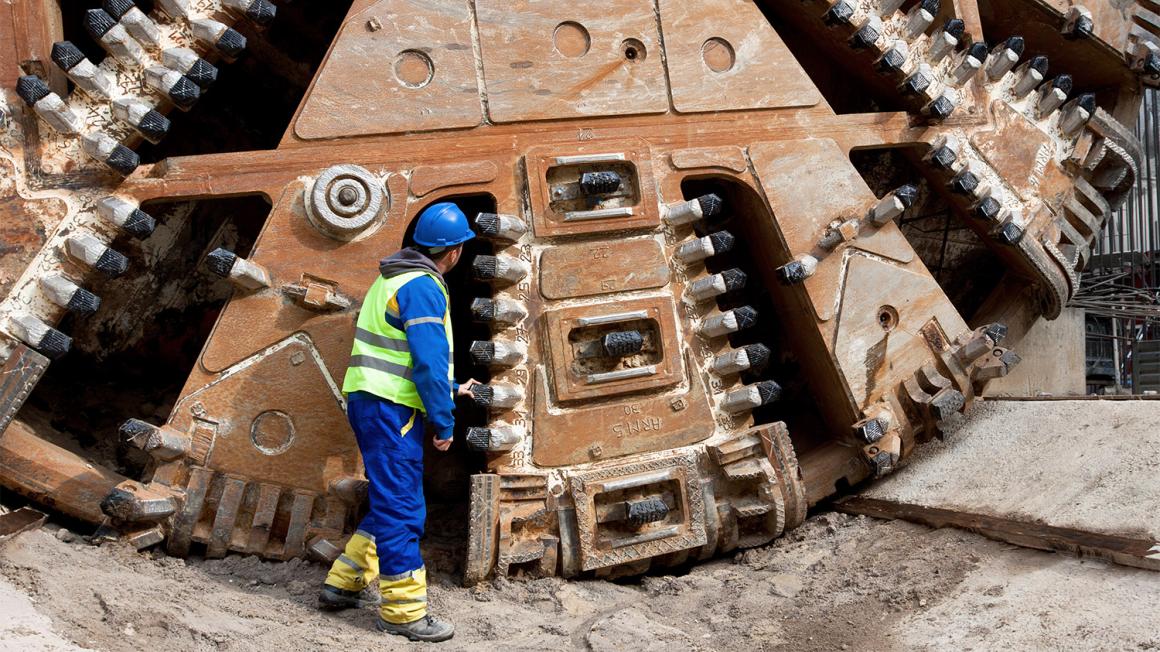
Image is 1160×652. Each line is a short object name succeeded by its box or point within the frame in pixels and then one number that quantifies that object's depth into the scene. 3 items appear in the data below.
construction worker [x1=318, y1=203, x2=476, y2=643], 3.74
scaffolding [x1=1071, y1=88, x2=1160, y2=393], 6.98
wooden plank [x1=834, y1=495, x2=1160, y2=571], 3.75
